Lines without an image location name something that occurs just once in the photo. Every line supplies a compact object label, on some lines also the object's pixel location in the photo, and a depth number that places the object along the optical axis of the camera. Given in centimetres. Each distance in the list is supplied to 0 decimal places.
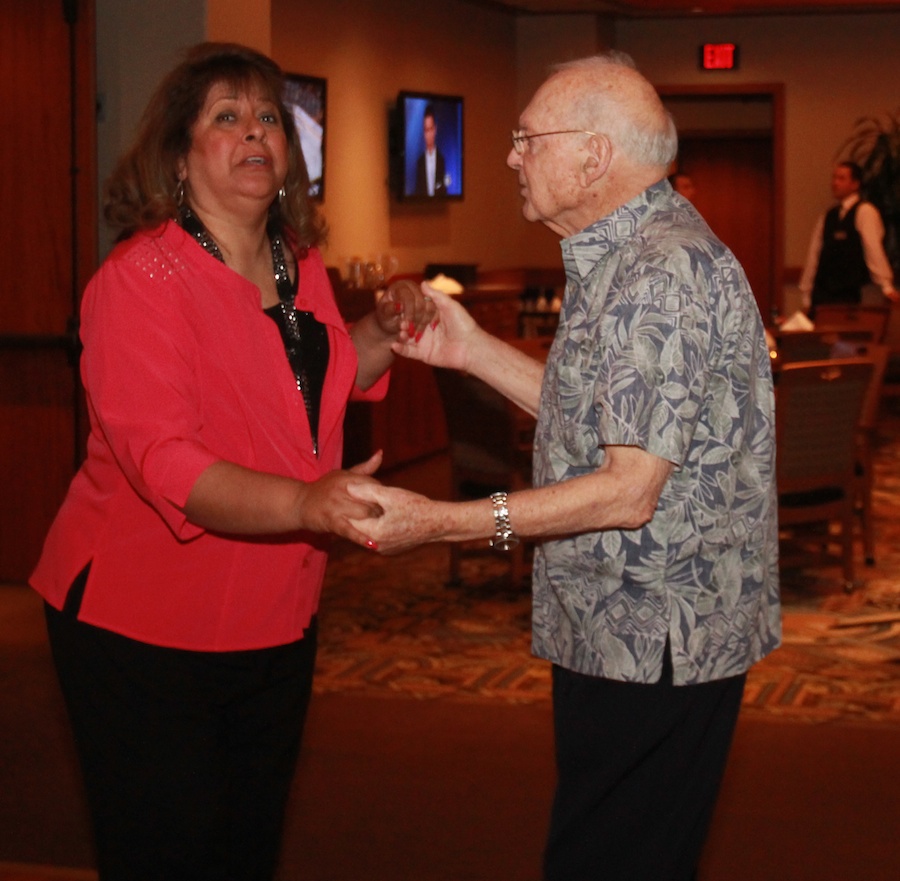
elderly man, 206
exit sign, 1448
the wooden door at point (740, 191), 1708
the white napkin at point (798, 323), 828
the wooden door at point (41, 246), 592
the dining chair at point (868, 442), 686
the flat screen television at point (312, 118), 912
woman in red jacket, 225
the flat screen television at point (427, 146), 1088
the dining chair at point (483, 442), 633
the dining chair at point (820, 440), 619
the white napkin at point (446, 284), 992
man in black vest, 1195
